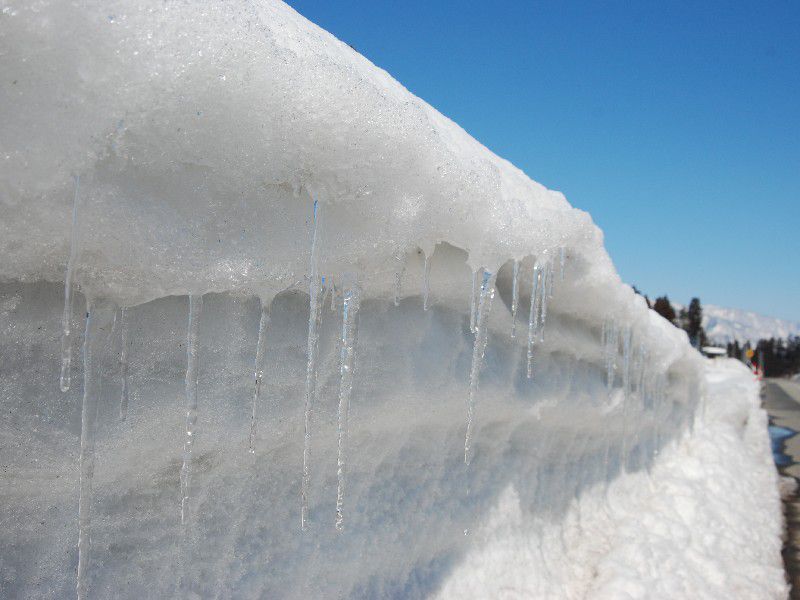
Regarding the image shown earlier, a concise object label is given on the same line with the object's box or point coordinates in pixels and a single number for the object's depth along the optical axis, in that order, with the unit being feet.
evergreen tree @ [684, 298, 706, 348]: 144.16
